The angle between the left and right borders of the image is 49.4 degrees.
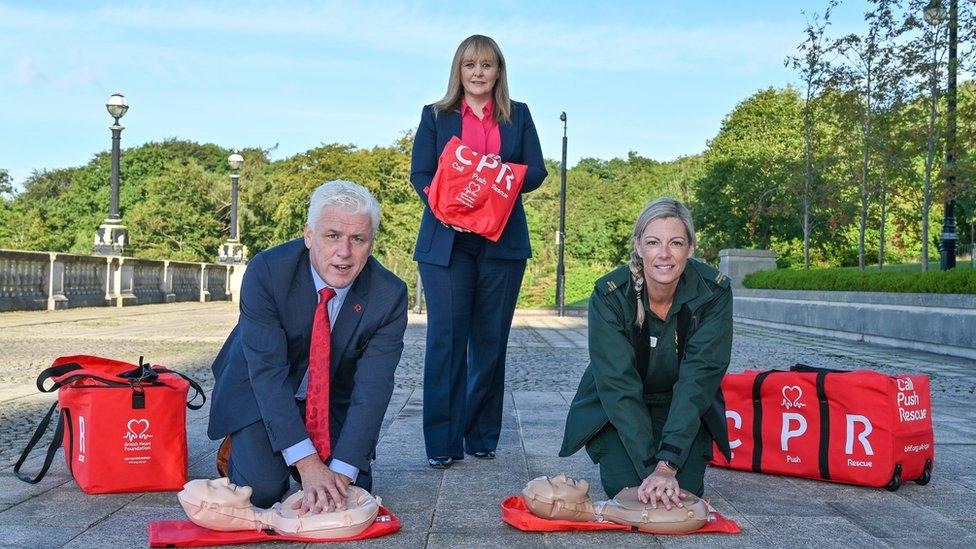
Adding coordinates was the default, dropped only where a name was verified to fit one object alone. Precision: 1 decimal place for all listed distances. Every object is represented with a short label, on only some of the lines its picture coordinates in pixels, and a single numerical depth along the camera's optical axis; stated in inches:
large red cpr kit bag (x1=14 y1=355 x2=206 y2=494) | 170.2
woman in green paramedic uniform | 164.4
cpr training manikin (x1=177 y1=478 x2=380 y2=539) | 141.1
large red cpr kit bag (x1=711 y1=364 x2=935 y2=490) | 183.5
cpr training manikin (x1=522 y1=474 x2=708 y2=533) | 147.8
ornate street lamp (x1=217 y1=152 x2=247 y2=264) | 1396.4
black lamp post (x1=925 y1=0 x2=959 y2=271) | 651.5
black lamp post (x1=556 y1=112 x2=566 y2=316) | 1189.7
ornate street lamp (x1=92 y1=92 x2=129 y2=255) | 958.4
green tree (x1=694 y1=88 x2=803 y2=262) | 1651.1
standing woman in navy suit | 201.2
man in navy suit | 152.7
